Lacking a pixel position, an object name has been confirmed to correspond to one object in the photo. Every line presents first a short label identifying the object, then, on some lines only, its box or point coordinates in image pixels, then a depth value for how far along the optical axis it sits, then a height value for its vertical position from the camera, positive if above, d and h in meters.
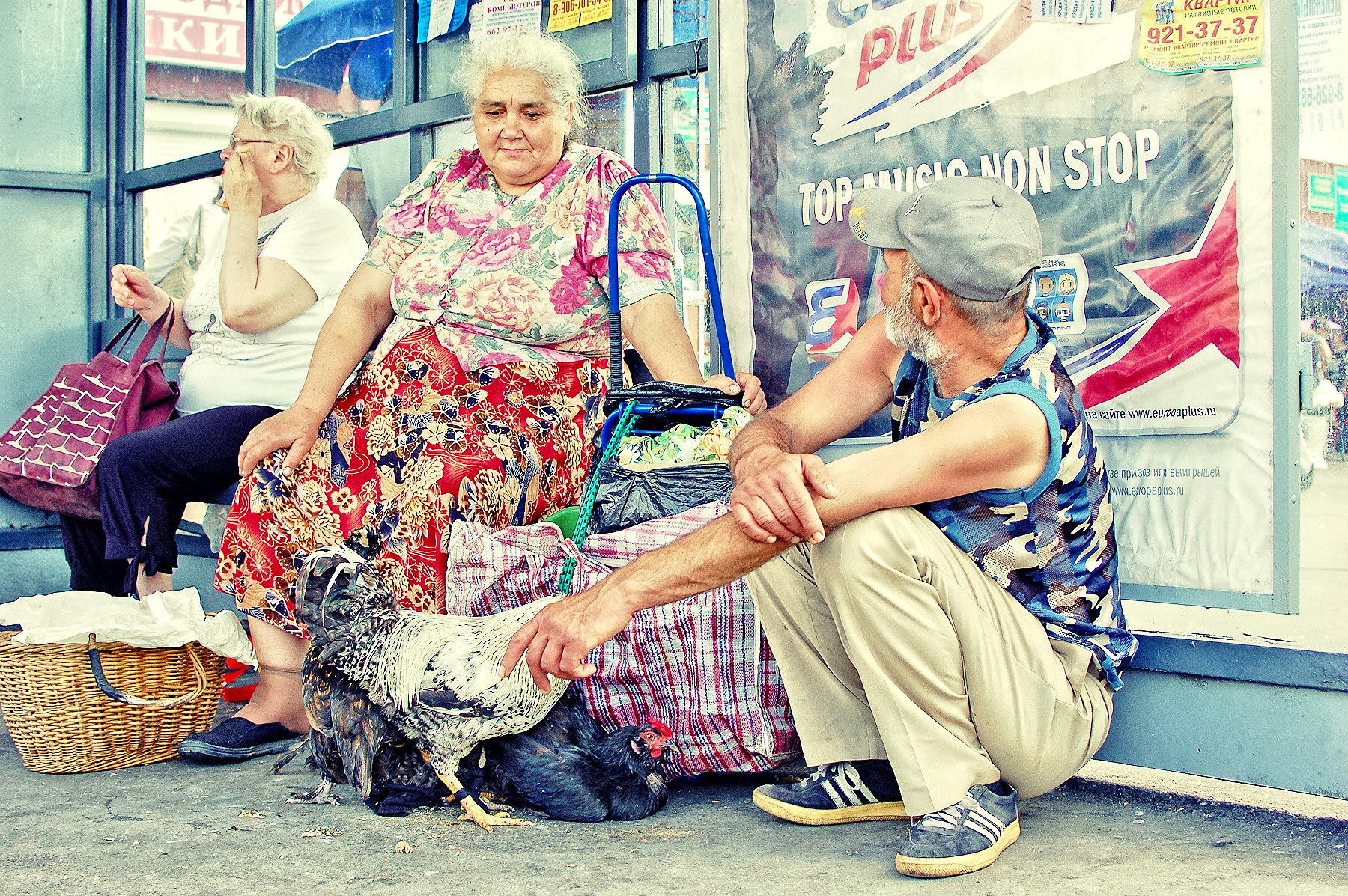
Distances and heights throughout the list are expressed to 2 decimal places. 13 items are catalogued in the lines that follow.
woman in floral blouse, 3.08 +0.23
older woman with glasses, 3.55 +0.42
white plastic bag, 2.95 -0.42
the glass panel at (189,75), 5.36 +1.72
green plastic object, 2.99 -0.16
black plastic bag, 2.63 -0.07
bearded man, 2.13 -0.19
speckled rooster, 2.38 -0.43
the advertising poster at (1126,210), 2.45 +0.52
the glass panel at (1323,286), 2.41 +0.34
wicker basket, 2.97 -0.62
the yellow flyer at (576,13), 3.91 +1.46
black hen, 2.49 -0.66
